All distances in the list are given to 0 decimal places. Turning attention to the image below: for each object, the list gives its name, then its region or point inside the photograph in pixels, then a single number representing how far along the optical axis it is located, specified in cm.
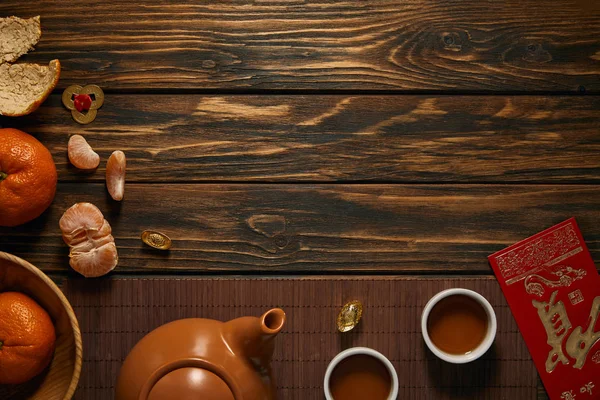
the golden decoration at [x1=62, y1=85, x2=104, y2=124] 100
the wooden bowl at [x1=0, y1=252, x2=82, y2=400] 90
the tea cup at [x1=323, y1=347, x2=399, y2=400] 95
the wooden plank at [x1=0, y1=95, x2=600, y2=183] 101
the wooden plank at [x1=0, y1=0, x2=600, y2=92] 101
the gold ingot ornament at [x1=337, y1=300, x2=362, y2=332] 99
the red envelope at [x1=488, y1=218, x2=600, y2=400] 101
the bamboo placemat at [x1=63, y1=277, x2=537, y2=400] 99
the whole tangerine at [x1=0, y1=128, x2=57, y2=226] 91
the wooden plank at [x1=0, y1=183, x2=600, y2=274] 100
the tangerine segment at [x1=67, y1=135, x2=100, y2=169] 98
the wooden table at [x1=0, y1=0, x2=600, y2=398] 101
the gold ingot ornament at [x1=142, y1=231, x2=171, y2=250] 99
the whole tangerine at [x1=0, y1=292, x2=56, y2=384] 89
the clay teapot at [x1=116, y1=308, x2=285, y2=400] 78
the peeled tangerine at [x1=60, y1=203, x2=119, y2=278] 96
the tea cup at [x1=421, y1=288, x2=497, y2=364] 96
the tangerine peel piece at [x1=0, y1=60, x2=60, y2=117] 96
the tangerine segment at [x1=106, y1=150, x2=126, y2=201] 99
